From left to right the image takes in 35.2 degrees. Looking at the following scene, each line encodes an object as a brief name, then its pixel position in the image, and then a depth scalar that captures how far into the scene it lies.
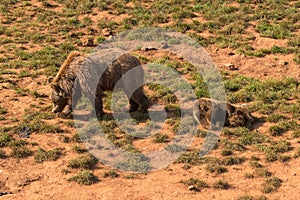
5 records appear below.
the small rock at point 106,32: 22.23
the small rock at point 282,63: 18.64
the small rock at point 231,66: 18.72
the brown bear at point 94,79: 14.83
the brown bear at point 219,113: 14.43
